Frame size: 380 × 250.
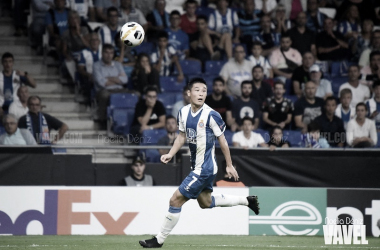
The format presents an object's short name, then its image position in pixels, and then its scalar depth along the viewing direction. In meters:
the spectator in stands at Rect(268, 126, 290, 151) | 13.46
